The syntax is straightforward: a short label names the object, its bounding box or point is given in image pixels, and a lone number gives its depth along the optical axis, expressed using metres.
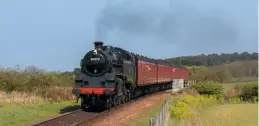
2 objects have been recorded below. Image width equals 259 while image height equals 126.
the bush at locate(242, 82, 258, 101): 50.97
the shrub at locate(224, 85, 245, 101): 50.77
